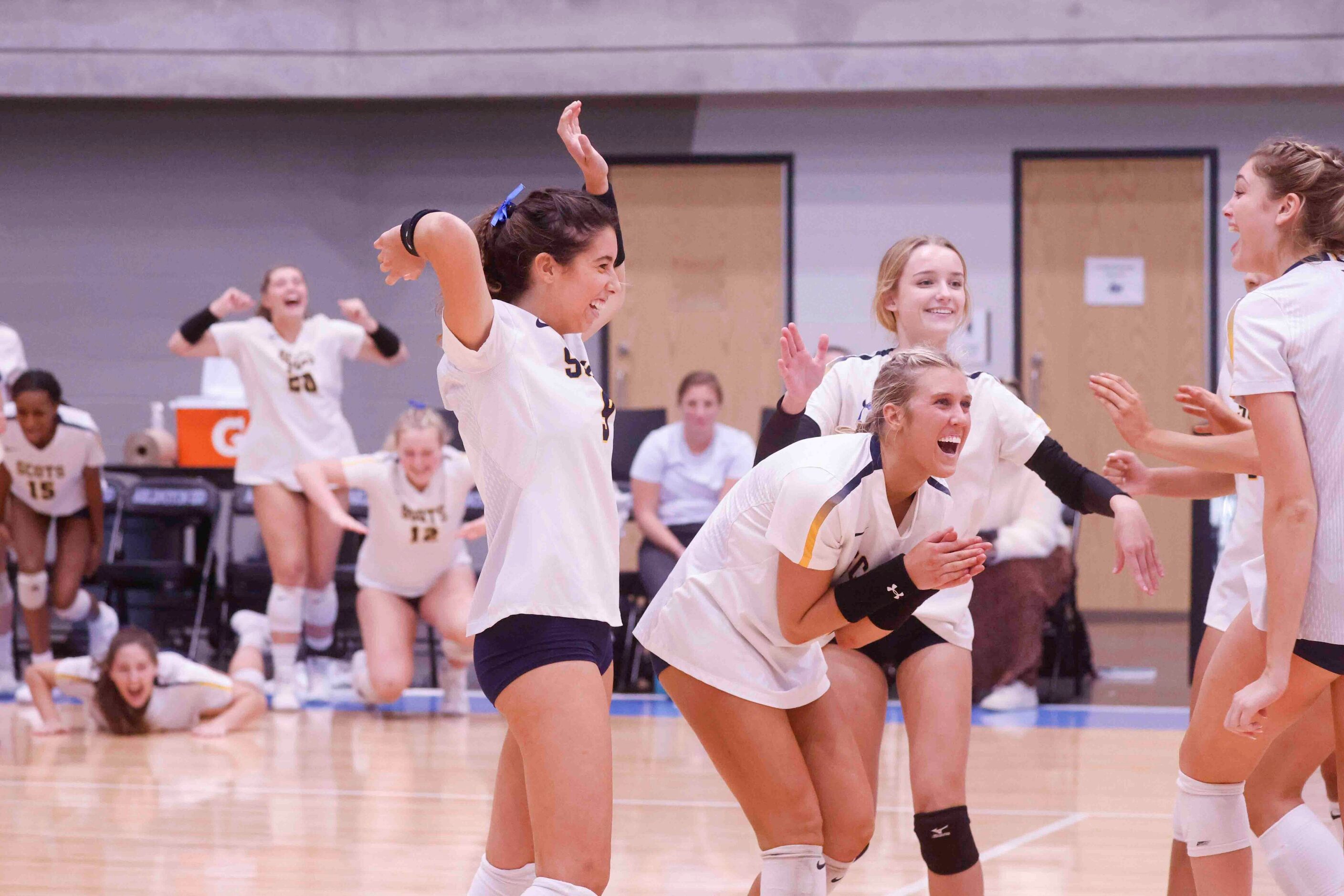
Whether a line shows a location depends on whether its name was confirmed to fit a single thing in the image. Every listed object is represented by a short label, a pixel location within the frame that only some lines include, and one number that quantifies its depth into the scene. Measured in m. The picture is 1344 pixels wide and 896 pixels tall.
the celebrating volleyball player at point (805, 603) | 4.81
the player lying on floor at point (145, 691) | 11.20
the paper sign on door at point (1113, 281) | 18.44
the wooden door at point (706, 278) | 18.92
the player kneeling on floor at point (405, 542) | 12.04
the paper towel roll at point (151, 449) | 16.23
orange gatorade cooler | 16.19
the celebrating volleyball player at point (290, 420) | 12.63
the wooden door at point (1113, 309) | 18.28
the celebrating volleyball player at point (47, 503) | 13.52
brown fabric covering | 12.35
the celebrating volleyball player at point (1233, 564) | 4.98
